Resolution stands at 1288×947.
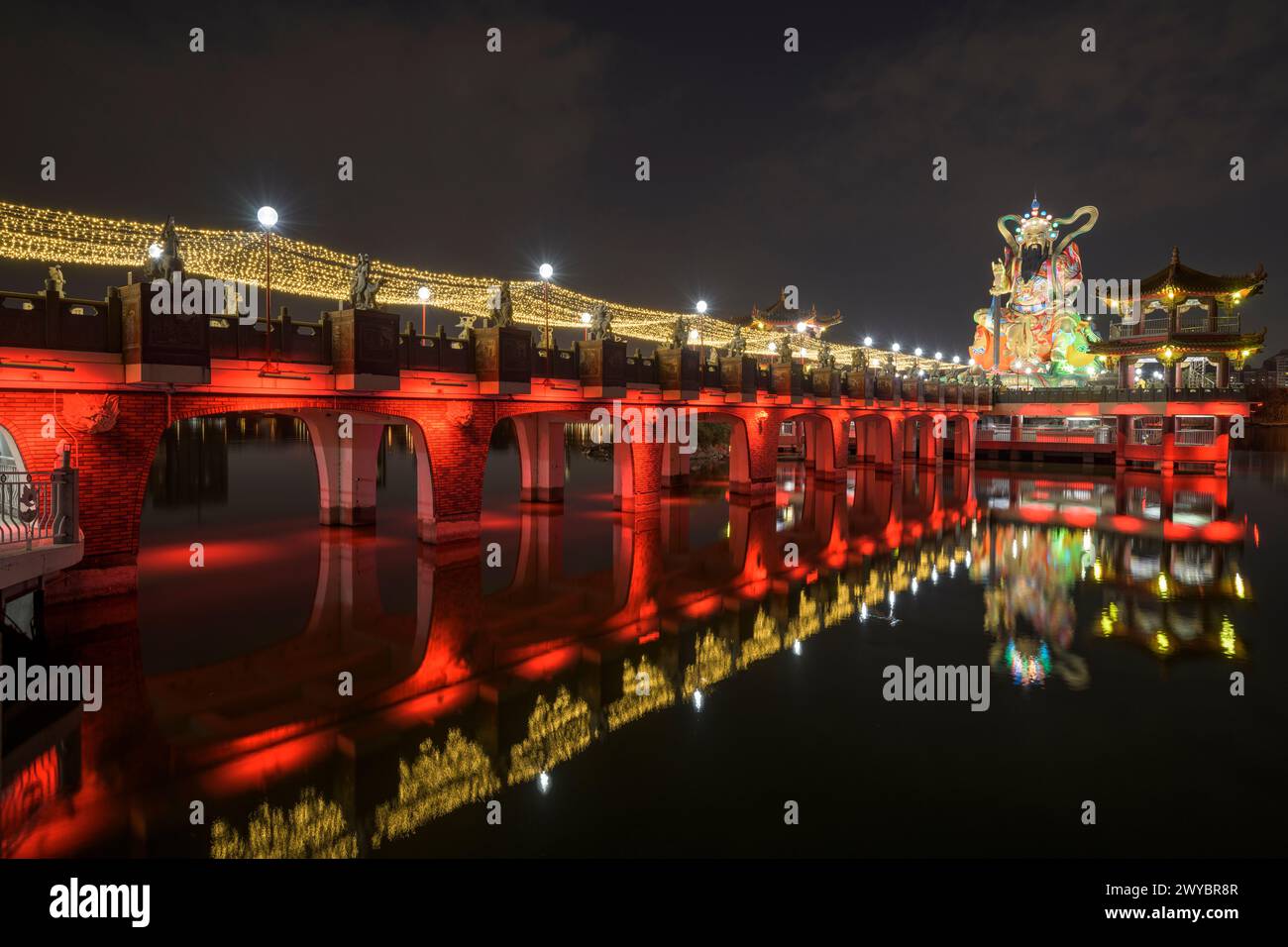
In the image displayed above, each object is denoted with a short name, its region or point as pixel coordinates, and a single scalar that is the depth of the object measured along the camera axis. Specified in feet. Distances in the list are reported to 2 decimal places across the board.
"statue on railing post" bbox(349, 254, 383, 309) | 51.80
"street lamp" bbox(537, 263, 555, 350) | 63.91
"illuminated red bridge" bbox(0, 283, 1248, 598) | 38.55
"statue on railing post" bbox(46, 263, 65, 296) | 38.38
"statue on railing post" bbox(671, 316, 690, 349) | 79.07
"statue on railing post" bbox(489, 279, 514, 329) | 60.39
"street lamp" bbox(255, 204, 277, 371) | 42.63
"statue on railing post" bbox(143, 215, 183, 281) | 39.81
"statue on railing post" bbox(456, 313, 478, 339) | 62.73
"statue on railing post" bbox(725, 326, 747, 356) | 91.76
